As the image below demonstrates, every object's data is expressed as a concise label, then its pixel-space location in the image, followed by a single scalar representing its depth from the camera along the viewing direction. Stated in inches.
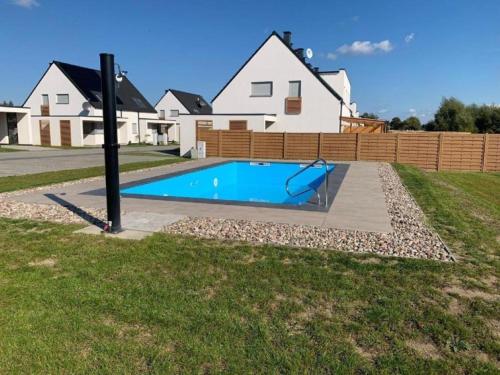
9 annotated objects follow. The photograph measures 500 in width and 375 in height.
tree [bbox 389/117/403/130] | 3545.8
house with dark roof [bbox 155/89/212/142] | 2187.5
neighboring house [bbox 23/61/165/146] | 1368.1
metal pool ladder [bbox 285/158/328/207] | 363.3
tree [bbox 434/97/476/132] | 2154.2
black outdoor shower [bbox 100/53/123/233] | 233.8
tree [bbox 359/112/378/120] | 3637.8
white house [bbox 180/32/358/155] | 1019.9
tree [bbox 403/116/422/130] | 3291.6
